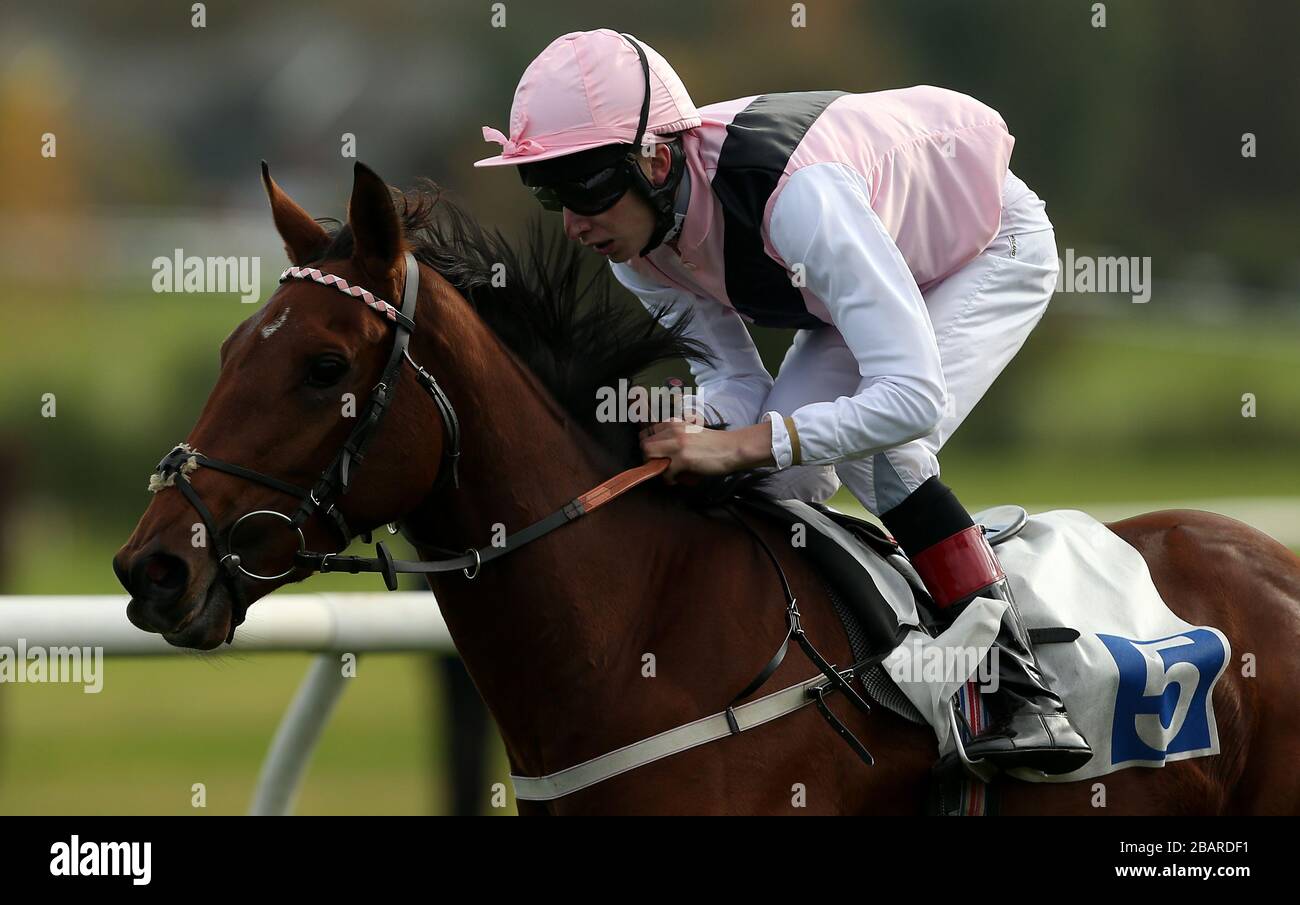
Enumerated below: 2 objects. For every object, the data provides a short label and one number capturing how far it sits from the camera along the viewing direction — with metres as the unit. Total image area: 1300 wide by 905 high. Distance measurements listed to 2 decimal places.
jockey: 4.98
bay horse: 4.48
